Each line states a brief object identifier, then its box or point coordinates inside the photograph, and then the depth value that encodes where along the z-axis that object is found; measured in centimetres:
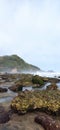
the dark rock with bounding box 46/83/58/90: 670
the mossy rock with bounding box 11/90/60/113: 352
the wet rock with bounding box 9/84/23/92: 667
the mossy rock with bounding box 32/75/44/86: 877
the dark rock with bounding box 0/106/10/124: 315
